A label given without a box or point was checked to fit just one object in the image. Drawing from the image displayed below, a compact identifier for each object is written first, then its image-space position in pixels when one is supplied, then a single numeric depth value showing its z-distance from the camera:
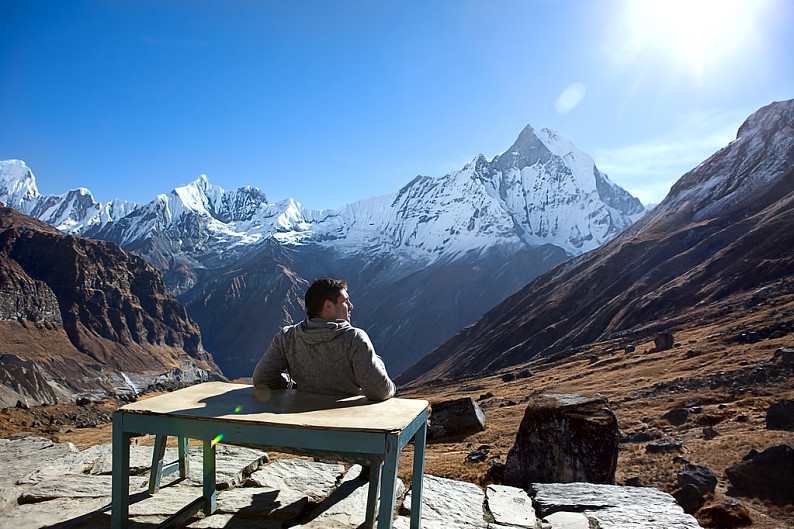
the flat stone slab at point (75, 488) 5.01
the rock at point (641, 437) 11.92
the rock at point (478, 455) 11.30
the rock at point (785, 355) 18.76
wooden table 3.03
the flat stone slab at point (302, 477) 5.41
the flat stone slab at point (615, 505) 4.76
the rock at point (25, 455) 6.08
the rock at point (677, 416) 13.46
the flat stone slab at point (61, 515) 4.27
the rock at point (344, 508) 4.42
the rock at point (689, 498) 7.18
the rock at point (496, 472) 9.04
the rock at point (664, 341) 38.59
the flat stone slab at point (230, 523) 4.28
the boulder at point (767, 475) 7.57
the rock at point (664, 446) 10.46
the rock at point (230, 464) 5.55
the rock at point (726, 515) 6.35
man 4.07
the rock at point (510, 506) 5.02
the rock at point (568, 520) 4.72
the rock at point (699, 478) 7.60
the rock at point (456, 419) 17.14
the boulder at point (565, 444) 8.20
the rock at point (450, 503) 4.88
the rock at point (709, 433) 11.09
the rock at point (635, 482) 8.30
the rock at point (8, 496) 4.88
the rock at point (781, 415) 10.84
